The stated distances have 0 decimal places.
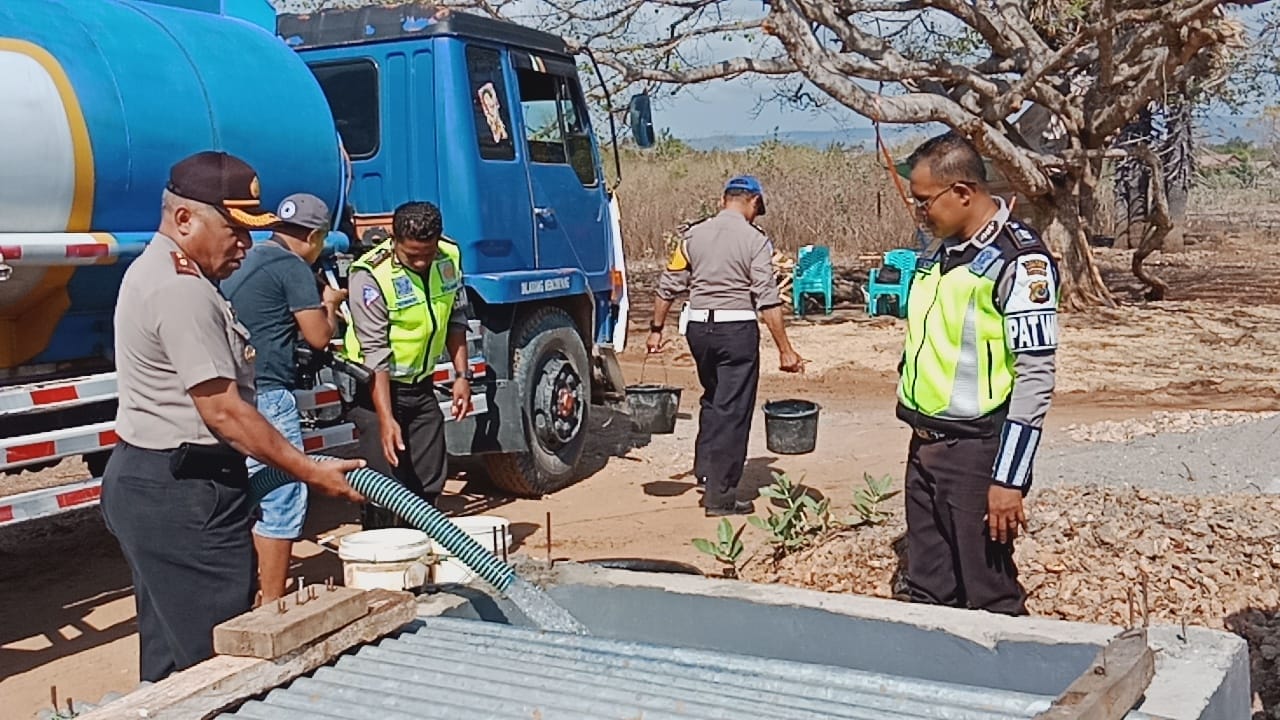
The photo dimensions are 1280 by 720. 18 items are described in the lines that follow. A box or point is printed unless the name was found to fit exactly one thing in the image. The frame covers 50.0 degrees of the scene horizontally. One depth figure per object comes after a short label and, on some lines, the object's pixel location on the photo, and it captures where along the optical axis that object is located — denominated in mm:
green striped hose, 3453
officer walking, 7523
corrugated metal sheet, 2668
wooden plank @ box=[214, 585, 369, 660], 2992
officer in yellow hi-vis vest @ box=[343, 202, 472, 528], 5898
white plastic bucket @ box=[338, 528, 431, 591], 4684
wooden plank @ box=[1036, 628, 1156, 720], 2480
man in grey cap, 5188
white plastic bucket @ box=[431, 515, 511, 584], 4945
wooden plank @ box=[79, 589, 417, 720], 2738
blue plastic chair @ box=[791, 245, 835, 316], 17797
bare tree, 14328
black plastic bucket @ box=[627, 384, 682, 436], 9703
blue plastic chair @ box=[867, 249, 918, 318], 17141
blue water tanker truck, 5297
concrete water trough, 2719
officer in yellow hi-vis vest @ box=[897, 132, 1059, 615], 3803
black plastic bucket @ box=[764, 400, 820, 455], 8836
